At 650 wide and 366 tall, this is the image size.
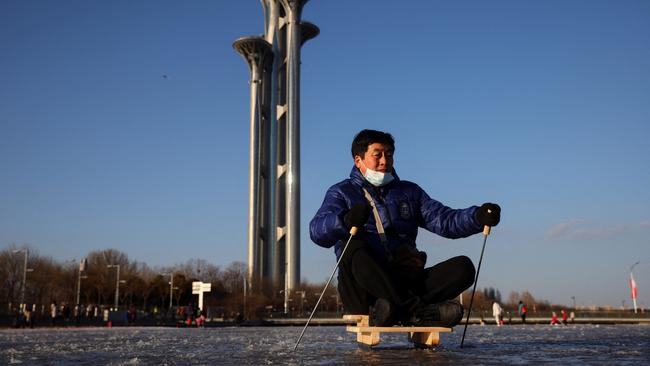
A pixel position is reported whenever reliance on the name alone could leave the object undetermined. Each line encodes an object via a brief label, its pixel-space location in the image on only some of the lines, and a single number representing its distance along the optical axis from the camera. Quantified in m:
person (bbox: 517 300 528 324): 32.43
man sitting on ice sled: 3.89
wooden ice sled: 3.93
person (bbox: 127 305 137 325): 39.03
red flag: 58.19
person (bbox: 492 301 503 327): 25.95
